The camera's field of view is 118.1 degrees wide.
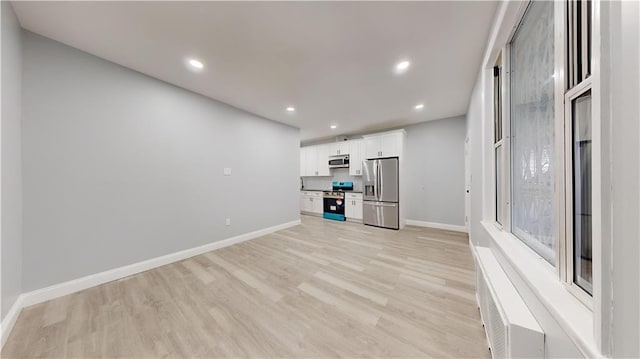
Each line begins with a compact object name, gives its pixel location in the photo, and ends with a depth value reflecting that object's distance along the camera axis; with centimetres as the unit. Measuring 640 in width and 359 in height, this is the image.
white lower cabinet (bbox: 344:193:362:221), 505
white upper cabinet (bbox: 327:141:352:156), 543
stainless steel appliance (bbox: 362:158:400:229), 447
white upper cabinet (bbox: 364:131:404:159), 455
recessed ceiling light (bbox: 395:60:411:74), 227
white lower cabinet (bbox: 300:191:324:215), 588
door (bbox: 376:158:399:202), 450
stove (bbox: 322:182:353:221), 536
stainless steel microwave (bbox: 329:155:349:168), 552
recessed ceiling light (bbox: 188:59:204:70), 224
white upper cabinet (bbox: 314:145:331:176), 591
